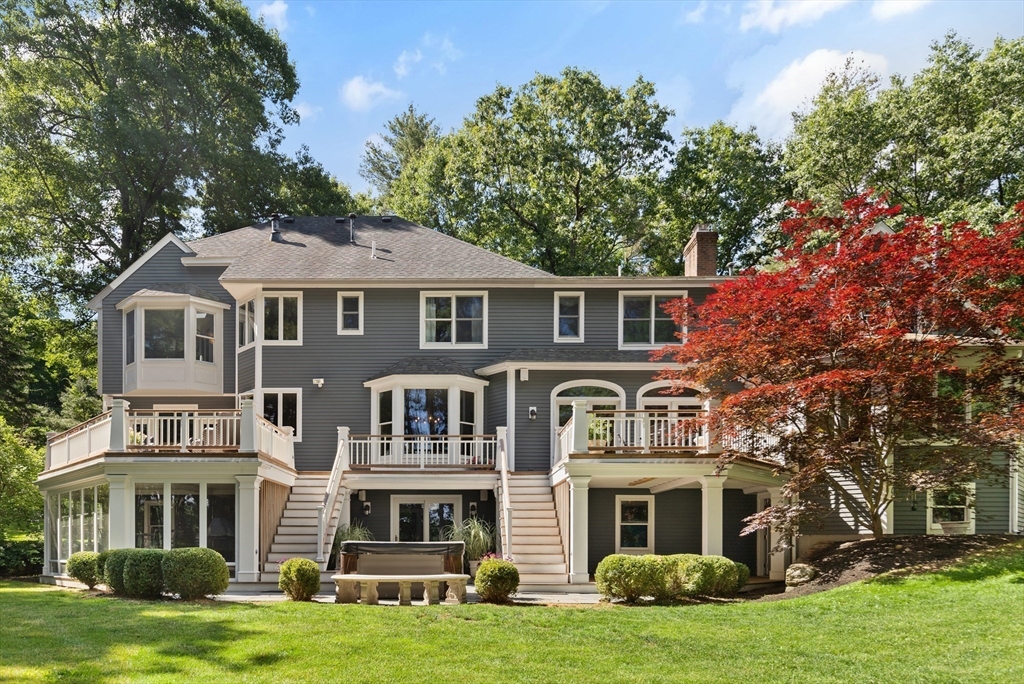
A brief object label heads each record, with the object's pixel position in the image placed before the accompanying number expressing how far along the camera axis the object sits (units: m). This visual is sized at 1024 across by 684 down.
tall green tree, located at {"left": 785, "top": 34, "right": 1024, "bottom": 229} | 27.58
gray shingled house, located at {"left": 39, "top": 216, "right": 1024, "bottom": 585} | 17.98
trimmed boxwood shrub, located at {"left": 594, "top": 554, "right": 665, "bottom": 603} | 14.93
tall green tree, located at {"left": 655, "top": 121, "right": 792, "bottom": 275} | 36.44
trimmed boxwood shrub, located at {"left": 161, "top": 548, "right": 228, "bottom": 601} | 14.16
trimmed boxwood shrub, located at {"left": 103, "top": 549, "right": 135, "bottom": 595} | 15.10
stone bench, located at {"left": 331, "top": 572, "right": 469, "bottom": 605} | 14.16
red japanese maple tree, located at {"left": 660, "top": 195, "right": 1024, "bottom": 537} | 15.65
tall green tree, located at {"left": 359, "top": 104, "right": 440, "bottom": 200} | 48.62
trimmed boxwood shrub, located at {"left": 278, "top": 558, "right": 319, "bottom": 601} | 14.70
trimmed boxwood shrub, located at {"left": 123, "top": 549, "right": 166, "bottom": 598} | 14.40
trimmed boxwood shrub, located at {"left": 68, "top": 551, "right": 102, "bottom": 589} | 16.52
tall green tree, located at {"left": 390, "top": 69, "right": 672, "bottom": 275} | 35.78
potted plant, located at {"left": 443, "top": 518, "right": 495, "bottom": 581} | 18.52
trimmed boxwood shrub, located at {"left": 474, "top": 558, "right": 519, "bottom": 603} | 14.70
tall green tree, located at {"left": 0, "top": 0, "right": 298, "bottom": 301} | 34.00
